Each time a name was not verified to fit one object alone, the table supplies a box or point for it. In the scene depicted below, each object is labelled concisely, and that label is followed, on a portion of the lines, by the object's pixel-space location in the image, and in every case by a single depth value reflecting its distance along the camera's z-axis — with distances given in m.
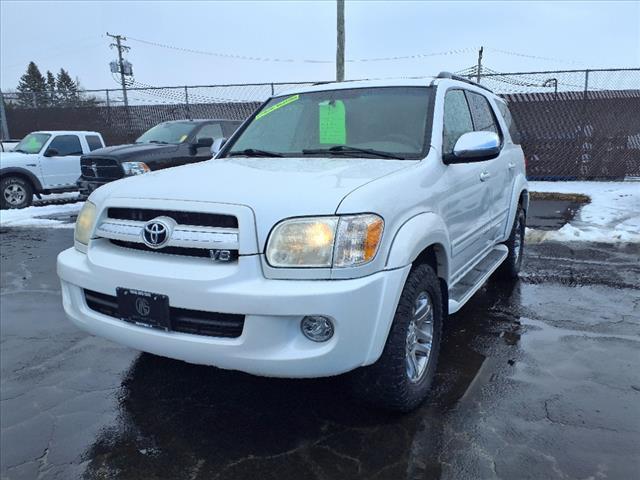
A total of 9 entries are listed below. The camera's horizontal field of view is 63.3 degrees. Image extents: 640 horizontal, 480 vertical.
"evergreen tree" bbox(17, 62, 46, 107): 73.44
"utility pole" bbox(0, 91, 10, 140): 19.22
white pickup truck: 11.16
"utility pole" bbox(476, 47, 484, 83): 13.51
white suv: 2.27
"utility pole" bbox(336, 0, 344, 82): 14.40
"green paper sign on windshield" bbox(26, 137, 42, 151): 11.77
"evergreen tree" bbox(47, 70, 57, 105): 79.16
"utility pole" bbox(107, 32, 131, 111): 17.42
